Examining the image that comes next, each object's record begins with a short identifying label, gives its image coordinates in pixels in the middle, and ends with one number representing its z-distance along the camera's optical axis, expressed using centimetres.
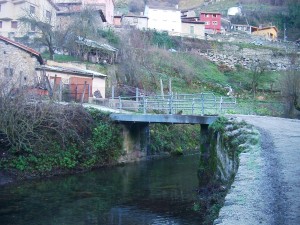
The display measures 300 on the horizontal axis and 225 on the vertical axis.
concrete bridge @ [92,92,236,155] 2218
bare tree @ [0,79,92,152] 2234
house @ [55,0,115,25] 5828
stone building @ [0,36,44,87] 3303
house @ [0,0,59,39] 4841
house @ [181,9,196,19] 8301
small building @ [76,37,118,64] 4269
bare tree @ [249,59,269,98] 5261
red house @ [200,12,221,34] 7575
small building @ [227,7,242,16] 9450
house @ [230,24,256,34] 8343
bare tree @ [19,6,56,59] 4109
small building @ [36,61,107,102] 3331
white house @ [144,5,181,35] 6675
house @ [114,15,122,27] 6780
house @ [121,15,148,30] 6347
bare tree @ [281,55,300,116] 3216
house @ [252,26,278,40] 7975
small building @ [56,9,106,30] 4567
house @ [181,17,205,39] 6700
